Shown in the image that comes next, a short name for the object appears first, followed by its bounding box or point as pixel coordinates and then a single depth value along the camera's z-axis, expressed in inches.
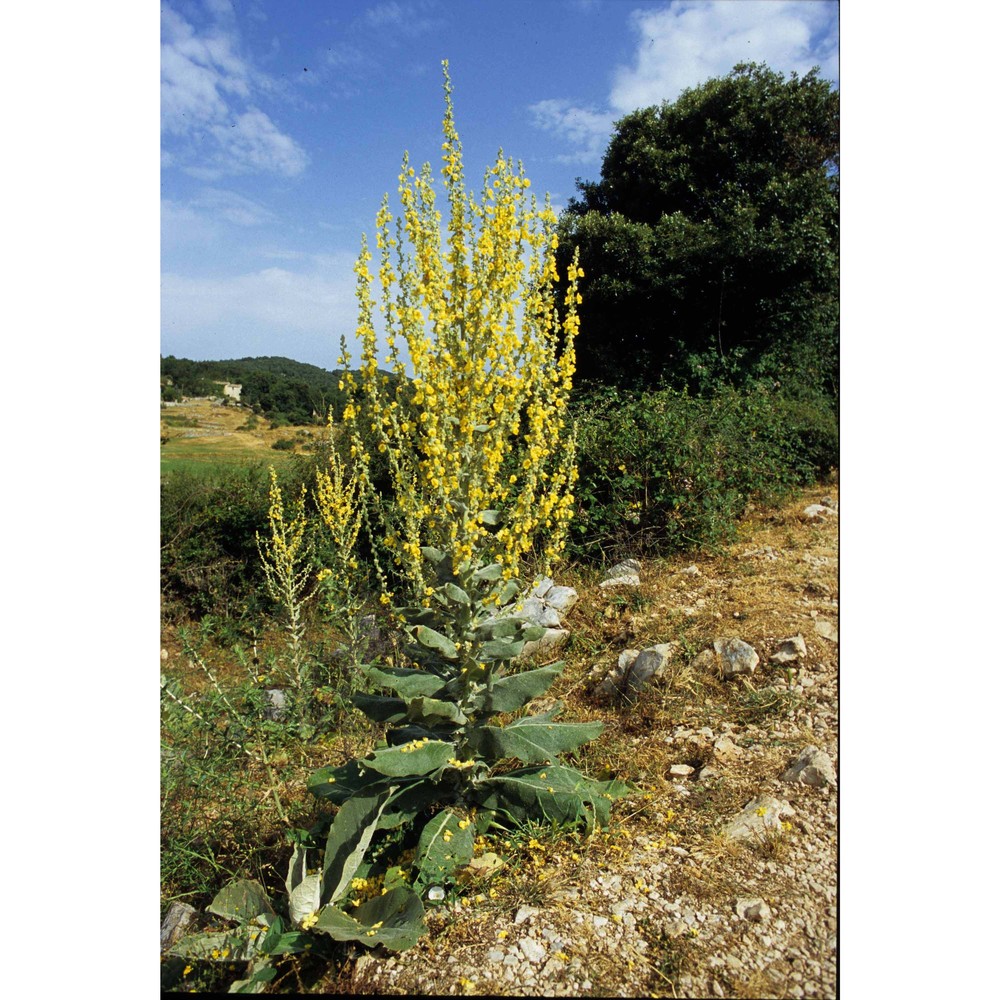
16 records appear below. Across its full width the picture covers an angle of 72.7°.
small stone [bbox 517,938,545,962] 81.0
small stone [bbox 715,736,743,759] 125.4
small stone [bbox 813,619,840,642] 161.2
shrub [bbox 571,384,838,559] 248.4
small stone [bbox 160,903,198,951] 91.0
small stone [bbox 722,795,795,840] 101.4
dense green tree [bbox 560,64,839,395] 336.5
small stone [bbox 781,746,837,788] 109.7
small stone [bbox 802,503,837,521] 260.1
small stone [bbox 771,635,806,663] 151.3
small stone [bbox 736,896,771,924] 84.0
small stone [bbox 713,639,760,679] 150.8
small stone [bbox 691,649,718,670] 155.2
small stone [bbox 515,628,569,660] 191.8
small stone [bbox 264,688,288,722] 179.5
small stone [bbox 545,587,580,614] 213.0
